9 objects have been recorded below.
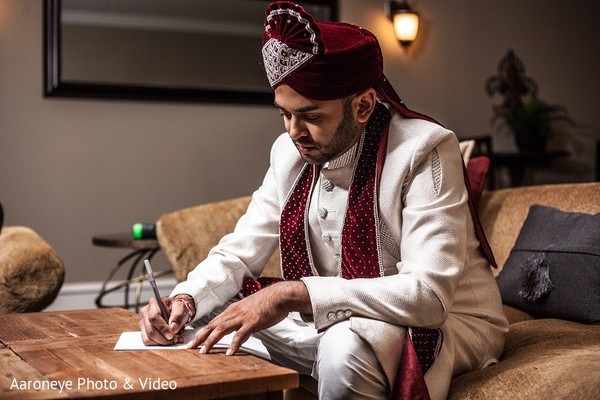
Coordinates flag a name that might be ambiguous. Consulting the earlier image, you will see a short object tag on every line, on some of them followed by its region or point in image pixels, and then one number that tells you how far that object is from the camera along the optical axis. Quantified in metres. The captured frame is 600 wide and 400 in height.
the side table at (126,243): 3.50
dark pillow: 2.21
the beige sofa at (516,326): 1.58
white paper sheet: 1.58
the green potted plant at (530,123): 5.71
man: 1.56
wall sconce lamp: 5.46
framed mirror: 4.61
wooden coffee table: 1.27
